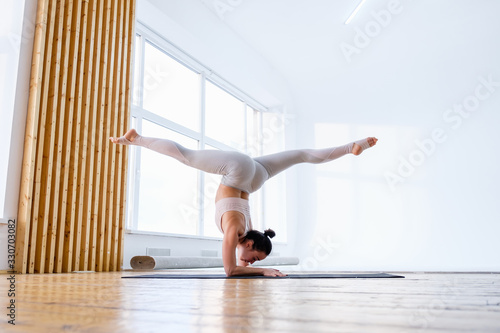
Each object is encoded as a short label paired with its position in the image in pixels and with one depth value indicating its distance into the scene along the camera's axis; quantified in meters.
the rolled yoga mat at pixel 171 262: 4.40
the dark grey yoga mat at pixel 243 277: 2.57
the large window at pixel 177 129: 5.47
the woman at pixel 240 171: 3.01
